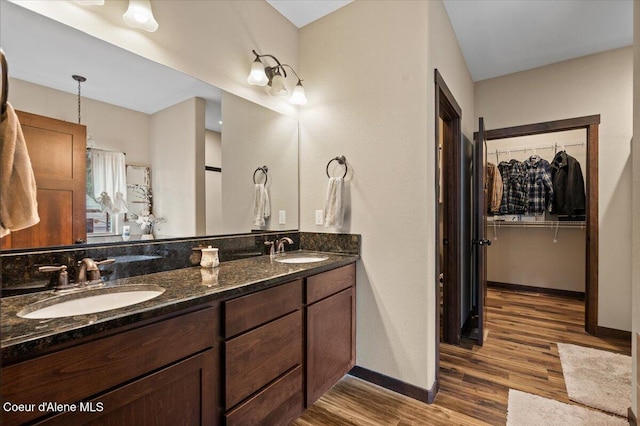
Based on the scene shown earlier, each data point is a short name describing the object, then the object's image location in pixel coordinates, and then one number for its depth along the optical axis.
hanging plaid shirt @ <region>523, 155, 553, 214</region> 3.97
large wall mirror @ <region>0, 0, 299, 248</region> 1.22
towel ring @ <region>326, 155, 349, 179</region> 2.20
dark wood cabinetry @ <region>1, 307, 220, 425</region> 0.75
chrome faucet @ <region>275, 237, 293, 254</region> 2.17
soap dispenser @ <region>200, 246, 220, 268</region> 1.67
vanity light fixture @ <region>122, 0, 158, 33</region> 1.37
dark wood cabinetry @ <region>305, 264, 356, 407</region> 1.67
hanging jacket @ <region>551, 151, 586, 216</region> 3.79
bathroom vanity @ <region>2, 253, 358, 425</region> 0.77
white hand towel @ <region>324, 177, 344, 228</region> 2.14
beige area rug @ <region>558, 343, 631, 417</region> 1.85
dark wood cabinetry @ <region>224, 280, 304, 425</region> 1.24
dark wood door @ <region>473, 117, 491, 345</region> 2.60
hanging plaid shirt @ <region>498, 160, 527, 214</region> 4.11
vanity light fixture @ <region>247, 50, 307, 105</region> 2.01
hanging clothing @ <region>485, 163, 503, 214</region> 3.45
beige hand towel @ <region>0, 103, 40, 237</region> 0.83
